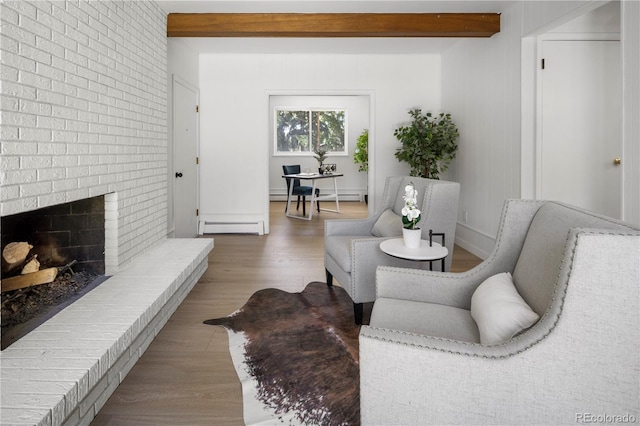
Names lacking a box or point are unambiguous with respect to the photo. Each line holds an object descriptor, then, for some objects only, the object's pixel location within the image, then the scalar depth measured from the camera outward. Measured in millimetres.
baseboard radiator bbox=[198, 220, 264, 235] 5850
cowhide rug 1712
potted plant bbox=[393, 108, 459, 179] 5129
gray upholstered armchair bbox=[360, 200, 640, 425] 1009
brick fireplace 1566
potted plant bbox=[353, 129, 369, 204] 9430
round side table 2203
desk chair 7707
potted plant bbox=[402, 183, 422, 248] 2312
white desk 7362
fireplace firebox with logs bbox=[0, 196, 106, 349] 1986
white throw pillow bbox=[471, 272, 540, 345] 1243
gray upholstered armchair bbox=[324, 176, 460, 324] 2598
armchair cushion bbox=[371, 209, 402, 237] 2939
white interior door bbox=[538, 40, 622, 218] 3564
